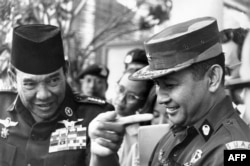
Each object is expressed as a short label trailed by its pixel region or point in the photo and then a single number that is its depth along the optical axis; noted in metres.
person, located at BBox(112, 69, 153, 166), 3.88
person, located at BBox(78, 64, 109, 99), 6.15
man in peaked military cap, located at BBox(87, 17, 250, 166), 2.13
